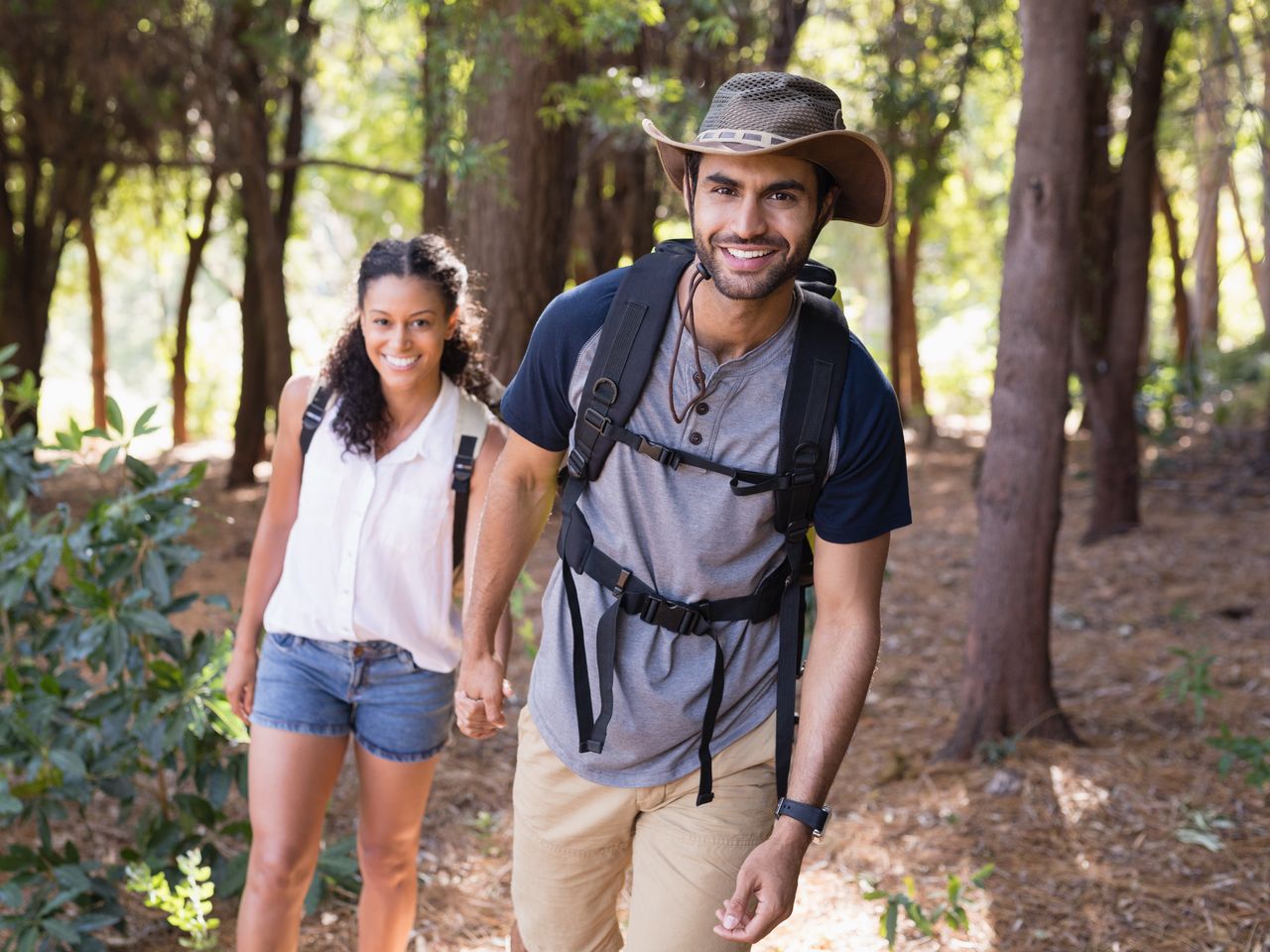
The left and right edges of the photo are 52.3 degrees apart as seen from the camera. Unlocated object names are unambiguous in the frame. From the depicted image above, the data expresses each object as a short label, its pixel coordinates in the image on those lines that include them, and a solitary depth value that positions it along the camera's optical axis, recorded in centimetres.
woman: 310
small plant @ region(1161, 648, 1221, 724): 537
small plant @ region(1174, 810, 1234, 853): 457
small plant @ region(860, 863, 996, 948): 354
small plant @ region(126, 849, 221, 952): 332
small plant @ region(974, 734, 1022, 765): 527
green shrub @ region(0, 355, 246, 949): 366
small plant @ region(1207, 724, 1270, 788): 459
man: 238
